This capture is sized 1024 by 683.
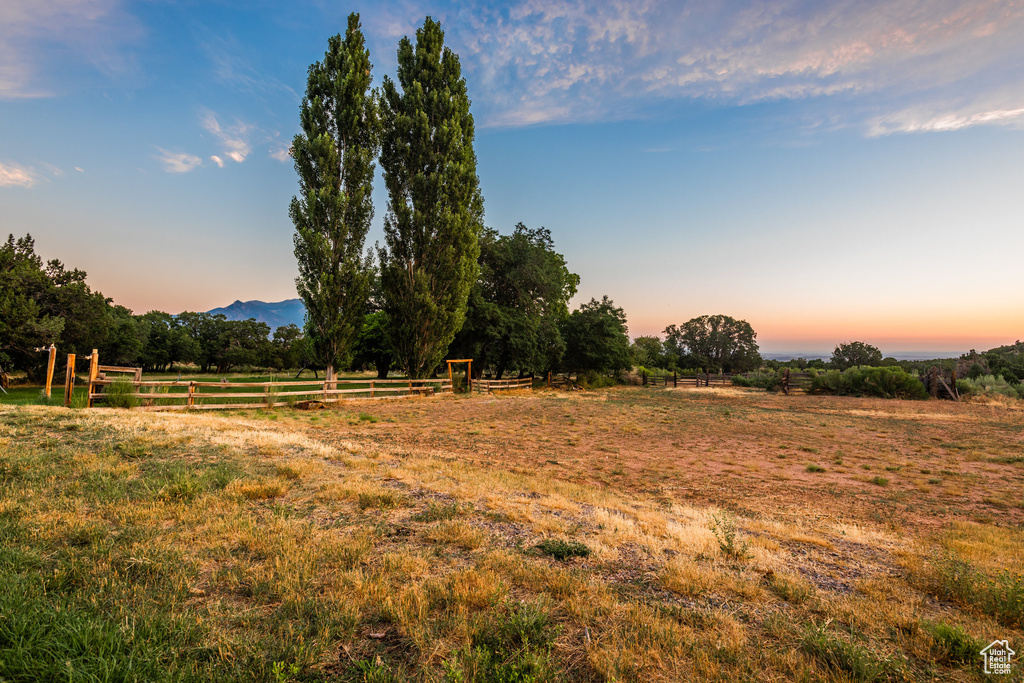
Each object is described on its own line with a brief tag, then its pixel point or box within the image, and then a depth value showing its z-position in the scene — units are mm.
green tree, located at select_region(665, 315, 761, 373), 78125
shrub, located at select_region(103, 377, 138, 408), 12156
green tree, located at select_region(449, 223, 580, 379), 28078
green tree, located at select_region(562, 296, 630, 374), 33969
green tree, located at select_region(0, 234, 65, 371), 20516
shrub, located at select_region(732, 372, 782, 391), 36438
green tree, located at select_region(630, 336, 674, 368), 60525
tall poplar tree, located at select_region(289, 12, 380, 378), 19125
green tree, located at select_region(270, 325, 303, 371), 61688
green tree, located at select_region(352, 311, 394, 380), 34844
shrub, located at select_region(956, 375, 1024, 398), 23633
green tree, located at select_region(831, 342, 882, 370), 48531
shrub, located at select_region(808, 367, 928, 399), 26562
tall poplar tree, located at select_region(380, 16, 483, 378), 22375
